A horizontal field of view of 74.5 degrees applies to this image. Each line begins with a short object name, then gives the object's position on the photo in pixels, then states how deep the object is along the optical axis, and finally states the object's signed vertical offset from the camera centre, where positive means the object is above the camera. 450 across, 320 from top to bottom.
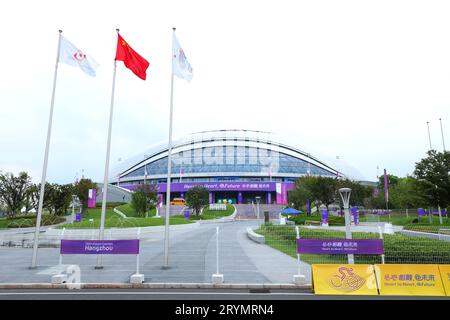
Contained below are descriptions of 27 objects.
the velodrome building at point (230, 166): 70.04 +11.38
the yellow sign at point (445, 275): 8.19 -1.87
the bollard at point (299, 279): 9.42 -2.27
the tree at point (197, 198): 45.41 +1.40
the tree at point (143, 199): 38.47 +1.05
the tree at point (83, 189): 44.12 +2.55
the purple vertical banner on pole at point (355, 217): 35.12 -1.11
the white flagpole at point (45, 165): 12.66 +1.88
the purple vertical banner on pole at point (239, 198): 69.94 +2.14
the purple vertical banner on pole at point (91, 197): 41.62 +1.39
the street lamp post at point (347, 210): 10.15 -0.09
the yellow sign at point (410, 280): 8.27 -2.02
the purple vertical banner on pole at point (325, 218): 34.25 -1.23
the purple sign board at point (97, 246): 10.61 -1.42
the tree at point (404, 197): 28.41 +1.53
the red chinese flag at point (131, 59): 13.81 +6.97
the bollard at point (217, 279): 9.59 -2.30
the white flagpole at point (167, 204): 12.41 +0.10
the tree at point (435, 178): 26.45 +2.66
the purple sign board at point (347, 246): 9.78 -1.28
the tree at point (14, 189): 40.34 +2.42
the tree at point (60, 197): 42.28 +1.38
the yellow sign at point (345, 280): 8.45 -2.07
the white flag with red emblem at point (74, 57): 14.09 +7.10
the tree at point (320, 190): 43.06 +2.55
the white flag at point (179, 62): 13.84 +6.84
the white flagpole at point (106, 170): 12.56 +1.67
